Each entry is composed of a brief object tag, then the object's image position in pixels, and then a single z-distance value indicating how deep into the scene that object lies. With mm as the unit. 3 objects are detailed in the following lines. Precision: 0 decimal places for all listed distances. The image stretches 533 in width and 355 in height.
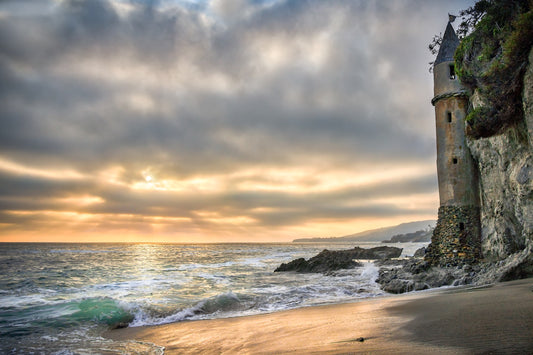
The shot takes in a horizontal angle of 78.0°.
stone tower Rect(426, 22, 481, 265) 15719
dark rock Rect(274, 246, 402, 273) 25517
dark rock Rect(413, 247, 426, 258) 35850
